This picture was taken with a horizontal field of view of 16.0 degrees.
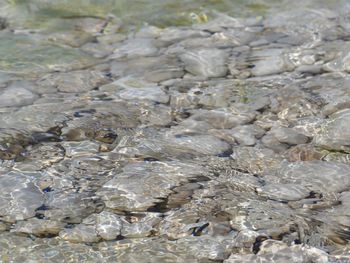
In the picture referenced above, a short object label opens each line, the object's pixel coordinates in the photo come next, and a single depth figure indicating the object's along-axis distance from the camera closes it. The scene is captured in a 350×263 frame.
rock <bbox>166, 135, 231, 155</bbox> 7.75
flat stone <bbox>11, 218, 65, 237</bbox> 6.29
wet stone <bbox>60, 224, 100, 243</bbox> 6.20
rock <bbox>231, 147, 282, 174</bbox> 7.49
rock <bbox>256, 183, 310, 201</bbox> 6.87
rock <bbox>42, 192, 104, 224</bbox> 6.50
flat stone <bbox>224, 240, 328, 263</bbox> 5.86
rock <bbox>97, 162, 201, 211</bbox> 6.71
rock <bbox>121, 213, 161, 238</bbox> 6.32
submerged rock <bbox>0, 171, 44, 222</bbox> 6.51
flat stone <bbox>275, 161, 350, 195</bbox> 7.02
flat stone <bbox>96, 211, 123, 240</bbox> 6.27
